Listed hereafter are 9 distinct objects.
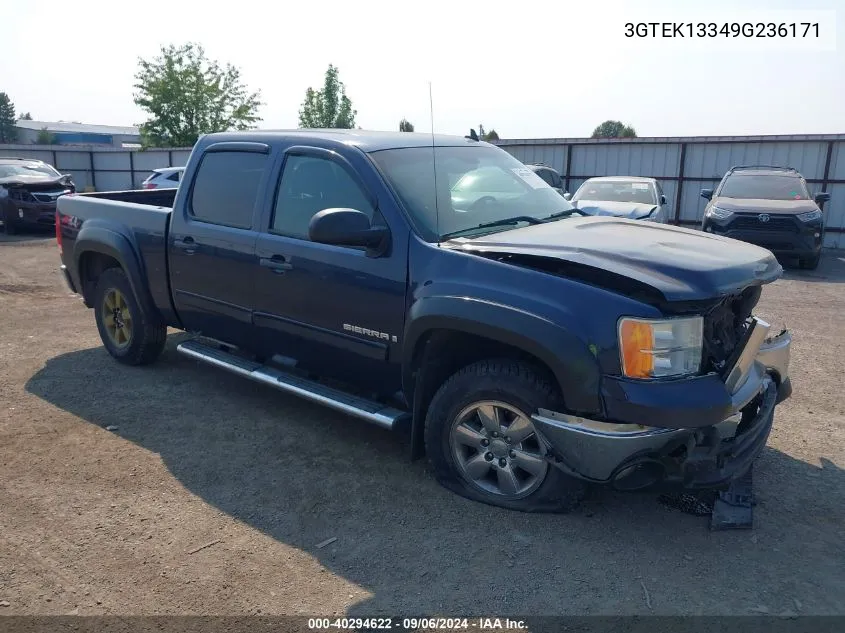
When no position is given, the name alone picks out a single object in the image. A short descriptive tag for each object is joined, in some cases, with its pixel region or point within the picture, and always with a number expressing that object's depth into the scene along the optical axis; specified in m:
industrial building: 74.69
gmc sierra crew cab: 3.14
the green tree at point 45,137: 69.69
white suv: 15.05
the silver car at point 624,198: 11.29
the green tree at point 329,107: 45.25
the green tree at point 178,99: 32.97
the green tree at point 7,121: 89.38
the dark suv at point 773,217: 11.62
